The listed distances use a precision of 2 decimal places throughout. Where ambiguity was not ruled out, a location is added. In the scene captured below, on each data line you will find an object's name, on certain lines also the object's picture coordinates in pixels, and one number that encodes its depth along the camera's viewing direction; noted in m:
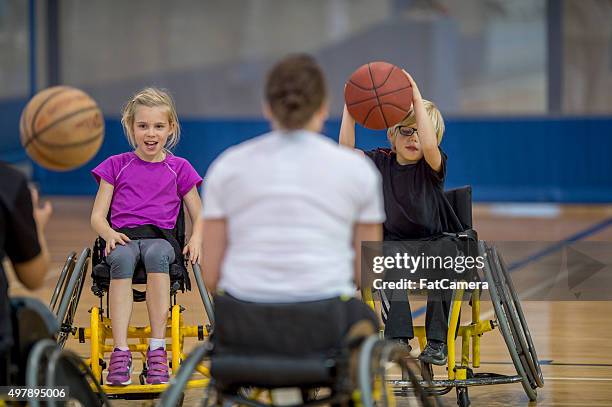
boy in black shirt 8.36
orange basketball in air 7.17
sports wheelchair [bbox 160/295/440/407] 5.46
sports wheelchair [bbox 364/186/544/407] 8.17
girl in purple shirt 8.09
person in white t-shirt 5.53
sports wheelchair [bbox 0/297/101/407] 5.58
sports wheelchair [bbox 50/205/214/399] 7.94
